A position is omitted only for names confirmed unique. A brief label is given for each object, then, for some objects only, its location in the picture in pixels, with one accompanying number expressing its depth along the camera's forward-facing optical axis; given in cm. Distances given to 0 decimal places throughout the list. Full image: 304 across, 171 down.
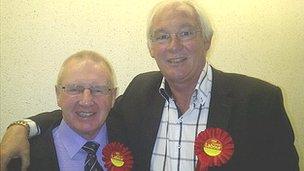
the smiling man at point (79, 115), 139
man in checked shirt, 136
